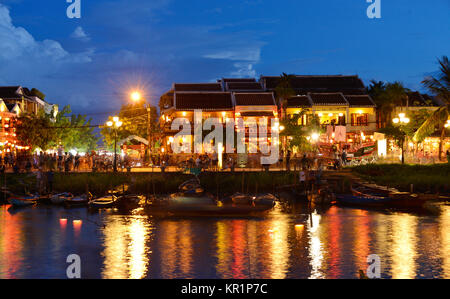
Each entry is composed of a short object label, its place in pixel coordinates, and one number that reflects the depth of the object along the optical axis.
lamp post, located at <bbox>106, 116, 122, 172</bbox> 45.32
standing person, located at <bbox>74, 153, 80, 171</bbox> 48.59
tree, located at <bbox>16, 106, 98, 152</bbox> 69.56
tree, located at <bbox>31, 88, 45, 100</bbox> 88.38
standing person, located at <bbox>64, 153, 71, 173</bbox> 44.75
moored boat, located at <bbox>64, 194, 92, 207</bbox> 37.69
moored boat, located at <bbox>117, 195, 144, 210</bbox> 36.25
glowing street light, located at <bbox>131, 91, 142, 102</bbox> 49.62
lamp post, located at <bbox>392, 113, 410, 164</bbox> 46.75
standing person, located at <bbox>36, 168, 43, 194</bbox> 40.22
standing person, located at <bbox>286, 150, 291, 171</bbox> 45.81
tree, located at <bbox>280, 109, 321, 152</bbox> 59.16
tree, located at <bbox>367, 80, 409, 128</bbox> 69.06
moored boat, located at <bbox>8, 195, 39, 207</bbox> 37.84
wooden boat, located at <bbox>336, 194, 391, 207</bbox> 36.94
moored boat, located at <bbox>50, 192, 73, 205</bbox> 38.00
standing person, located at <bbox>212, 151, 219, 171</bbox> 48.11
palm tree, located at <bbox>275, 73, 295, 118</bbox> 68.03
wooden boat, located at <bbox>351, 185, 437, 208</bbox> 36.16
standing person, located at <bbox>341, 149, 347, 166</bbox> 49.72
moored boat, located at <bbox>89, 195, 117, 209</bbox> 36.56
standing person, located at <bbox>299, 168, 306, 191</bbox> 40.84
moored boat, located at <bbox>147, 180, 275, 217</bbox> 33.12
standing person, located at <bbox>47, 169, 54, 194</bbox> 40.44
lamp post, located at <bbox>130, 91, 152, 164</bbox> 49.67
